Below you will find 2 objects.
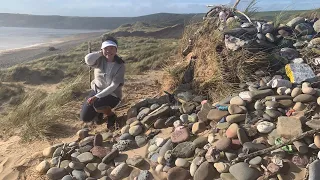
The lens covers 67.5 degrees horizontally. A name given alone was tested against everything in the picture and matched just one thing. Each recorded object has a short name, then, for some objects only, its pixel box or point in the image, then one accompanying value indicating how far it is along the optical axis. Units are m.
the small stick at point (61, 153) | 2.77
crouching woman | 3.32
